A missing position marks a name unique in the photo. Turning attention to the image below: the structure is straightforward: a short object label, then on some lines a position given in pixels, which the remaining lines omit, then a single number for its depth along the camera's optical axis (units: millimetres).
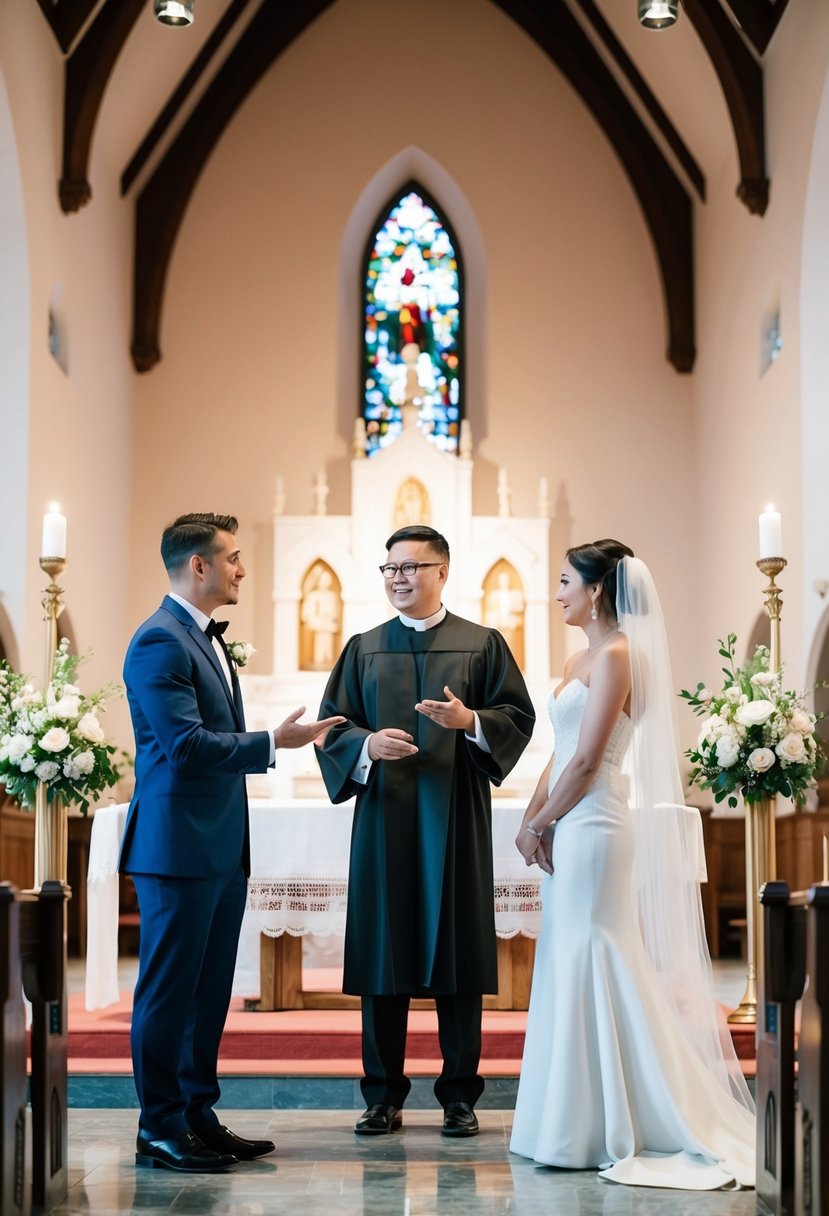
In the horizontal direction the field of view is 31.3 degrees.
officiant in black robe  4383
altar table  5781
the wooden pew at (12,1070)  3164
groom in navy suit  3928
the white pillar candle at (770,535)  6008
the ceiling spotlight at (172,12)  7344
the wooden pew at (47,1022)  3584
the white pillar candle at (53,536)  6082
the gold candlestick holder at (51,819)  5914
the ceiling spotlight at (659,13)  7484
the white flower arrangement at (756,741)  5727
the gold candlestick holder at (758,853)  5918
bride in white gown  4020
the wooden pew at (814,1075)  3105
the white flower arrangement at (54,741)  5773
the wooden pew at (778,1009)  3451
